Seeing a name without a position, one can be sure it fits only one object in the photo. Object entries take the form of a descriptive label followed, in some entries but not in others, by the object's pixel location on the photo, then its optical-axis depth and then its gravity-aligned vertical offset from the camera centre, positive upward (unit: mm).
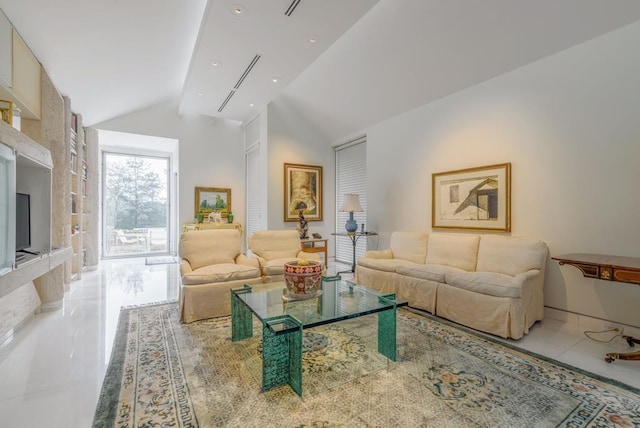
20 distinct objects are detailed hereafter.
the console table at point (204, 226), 6258 -284
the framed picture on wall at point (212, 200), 6773 +287
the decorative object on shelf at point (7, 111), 2598 +896
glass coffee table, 1909 -746
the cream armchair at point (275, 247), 4074 -502
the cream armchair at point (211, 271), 3080 -652
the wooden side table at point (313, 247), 5720 -688
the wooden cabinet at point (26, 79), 2793 +1348
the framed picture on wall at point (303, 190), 6004 +450
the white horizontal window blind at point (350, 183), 5926 +611
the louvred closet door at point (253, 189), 6492 +527
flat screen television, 2609 -73
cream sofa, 2734 -706
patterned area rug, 1630 -1122
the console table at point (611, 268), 2168 -437
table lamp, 5195 +105
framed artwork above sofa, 3572 +169
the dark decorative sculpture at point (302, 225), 5988 -257
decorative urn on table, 2516 -572
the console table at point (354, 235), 5305 -414
